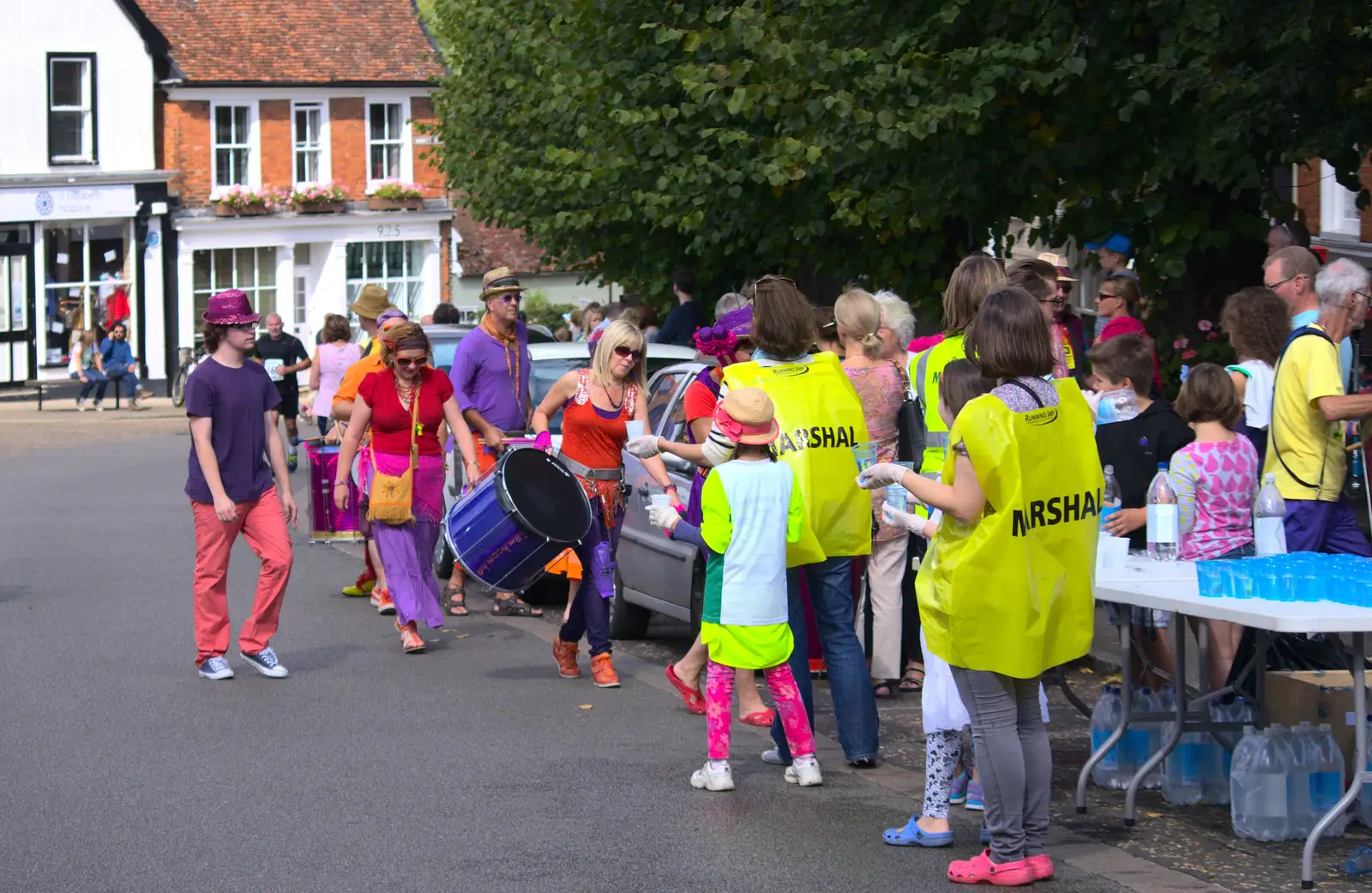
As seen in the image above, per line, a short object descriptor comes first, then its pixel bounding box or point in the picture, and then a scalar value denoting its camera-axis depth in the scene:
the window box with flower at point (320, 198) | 45.16
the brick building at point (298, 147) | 43.28
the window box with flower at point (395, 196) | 46.41
